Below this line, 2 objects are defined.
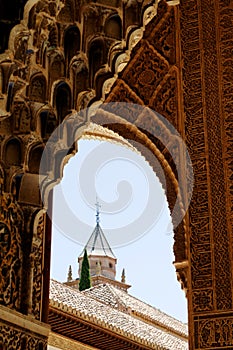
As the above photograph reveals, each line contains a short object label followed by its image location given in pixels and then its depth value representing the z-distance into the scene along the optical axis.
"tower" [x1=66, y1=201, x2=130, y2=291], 41.38
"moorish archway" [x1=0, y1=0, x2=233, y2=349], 4.48
